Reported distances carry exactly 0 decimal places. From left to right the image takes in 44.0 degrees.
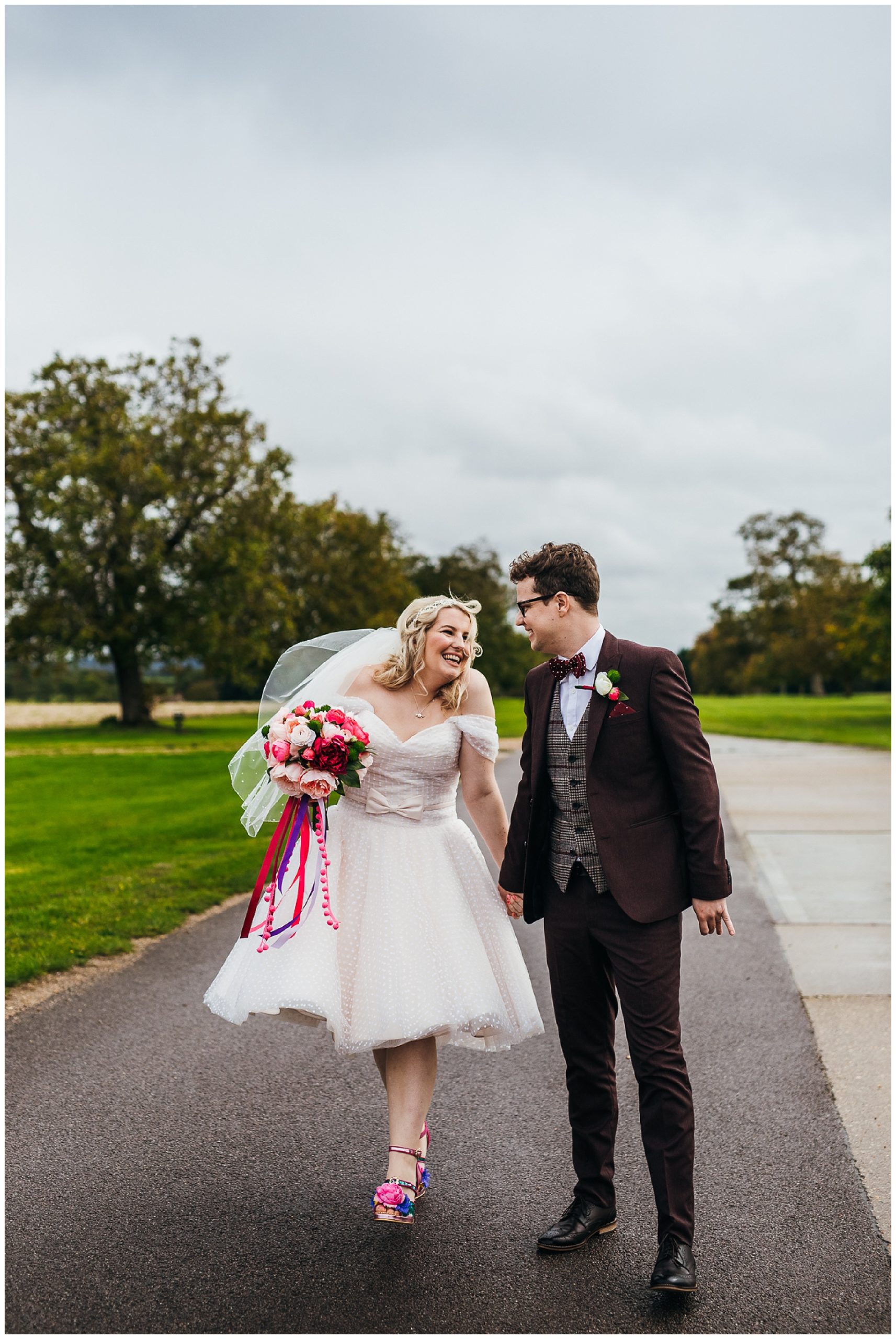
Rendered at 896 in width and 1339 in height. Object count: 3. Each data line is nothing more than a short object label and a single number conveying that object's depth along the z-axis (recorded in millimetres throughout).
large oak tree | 41219
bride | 3943
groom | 3592
